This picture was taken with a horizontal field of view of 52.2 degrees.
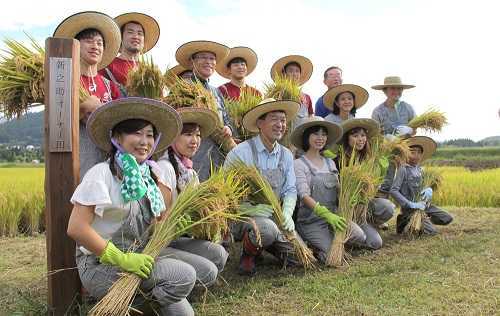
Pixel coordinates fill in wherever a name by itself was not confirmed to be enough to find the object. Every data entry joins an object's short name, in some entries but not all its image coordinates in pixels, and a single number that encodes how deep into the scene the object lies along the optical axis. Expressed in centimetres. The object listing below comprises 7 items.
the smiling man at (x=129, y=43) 407
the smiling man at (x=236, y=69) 514
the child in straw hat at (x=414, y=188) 577
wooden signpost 308
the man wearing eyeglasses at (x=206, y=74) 457
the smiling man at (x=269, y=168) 419
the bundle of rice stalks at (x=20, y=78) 322
